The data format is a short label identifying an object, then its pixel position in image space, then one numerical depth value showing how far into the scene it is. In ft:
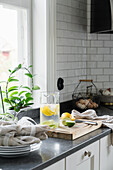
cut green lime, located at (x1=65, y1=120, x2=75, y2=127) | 7.02
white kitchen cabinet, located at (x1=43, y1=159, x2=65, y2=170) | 5.29
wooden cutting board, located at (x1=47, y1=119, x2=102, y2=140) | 6.53
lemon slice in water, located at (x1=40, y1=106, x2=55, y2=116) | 7.06
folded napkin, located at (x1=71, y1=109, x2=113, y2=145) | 7.95
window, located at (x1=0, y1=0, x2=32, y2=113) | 8.59
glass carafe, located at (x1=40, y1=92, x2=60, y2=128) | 7.06
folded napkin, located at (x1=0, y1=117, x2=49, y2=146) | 5.41
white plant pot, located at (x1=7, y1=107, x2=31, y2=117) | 7.82
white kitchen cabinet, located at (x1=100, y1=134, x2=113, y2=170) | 7.30
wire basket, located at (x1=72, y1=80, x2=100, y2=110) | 10.08
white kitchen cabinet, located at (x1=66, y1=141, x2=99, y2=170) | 5.96
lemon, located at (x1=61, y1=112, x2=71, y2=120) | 7.62
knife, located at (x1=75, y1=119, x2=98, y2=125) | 7.49
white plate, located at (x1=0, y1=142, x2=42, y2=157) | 5.24
